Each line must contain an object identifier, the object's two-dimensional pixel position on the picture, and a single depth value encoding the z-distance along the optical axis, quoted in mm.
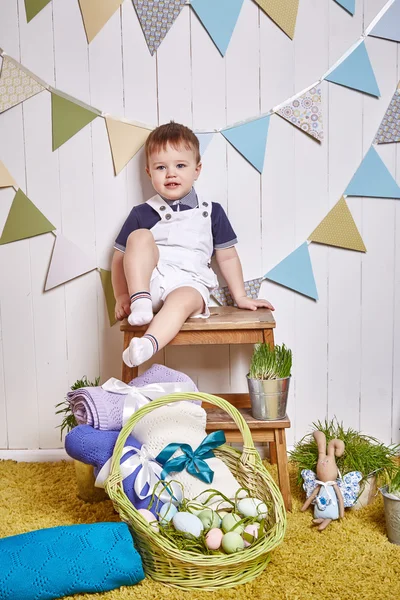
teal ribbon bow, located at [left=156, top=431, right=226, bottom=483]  1453
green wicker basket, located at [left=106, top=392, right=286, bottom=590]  1289
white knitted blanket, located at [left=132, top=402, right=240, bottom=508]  1492
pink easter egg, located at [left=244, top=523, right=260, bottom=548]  1357
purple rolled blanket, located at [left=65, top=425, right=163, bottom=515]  1422
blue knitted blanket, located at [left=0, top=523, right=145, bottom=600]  1255
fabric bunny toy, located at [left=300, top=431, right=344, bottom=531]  1652
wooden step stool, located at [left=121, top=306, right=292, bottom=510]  1744
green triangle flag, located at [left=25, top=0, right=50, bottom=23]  2062
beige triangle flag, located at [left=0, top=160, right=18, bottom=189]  2133
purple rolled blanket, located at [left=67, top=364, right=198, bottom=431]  1564
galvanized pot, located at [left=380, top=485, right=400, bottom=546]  1537
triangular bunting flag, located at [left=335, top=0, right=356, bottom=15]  2018
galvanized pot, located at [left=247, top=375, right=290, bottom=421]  1728
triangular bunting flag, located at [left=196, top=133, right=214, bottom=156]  2078
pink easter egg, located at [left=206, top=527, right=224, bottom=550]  1319
